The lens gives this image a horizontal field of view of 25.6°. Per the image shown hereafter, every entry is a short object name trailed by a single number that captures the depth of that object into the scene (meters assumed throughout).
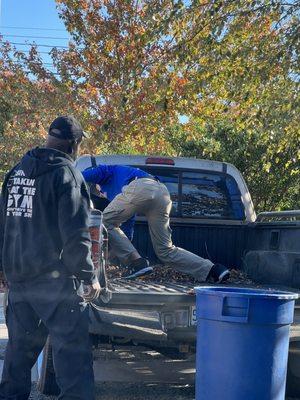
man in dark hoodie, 3.73
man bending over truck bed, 5.69
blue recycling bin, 3.80
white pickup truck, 4.41
